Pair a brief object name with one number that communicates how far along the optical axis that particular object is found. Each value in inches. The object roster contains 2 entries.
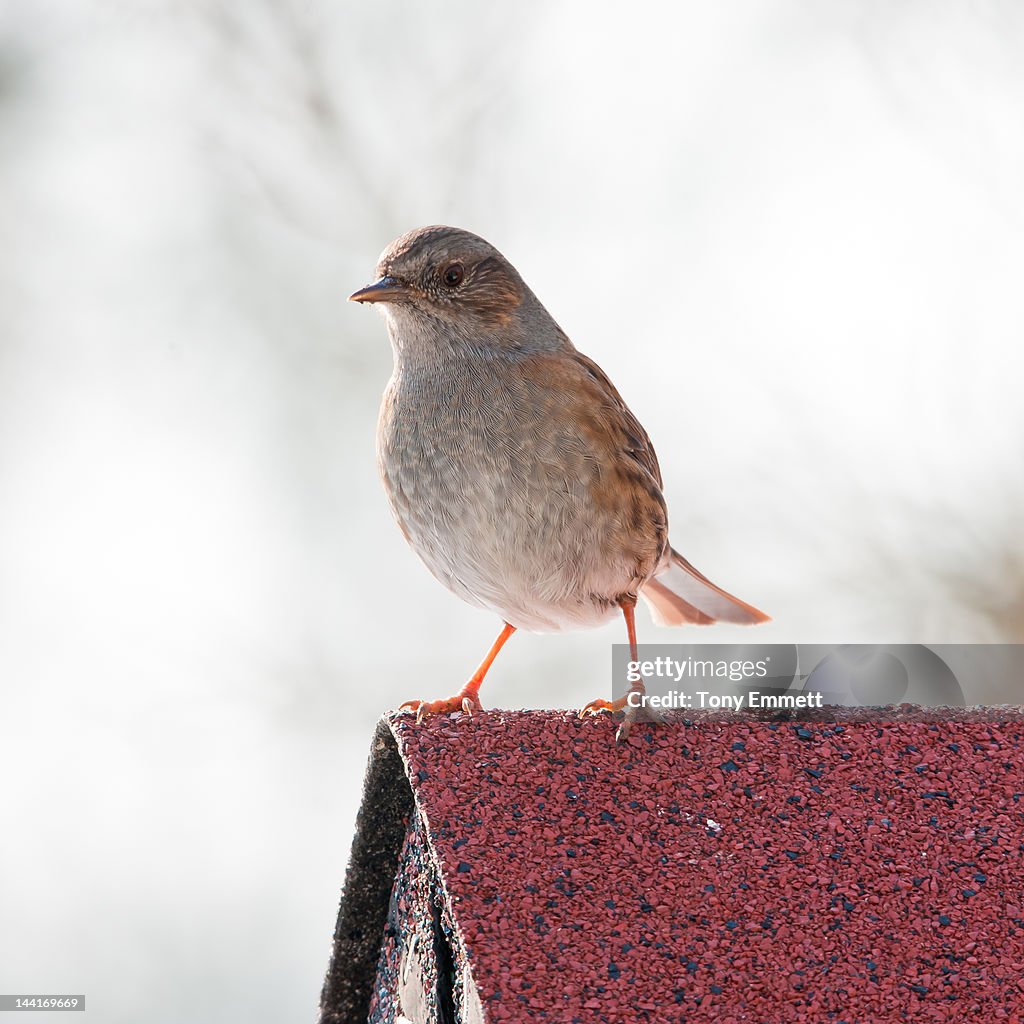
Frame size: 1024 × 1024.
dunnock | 257.3
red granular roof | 179.9
